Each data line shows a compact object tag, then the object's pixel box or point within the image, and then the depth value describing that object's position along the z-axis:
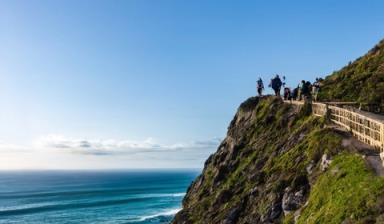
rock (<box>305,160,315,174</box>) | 27.82
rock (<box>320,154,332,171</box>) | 25.48
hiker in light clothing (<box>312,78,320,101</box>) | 46.28
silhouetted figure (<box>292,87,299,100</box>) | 47.70
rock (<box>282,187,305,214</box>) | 26.14
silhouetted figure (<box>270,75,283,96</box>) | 52.56
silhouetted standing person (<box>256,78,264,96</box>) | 56.19
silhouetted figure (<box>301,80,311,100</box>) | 43.94
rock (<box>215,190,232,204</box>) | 38.66
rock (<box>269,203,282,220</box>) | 27.95
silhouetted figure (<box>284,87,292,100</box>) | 48.76
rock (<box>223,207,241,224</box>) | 34.03
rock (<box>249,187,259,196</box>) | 33.50
